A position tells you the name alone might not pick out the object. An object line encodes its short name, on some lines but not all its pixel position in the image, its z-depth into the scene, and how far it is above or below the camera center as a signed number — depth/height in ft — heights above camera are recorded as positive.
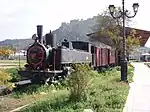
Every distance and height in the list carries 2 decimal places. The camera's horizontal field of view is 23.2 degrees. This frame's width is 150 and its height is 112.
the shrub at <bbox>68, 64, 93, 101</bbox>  39.60 -2.46
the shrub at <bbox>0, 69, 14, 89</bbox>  42.56 -2.19
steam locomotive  65.82 -0.01
